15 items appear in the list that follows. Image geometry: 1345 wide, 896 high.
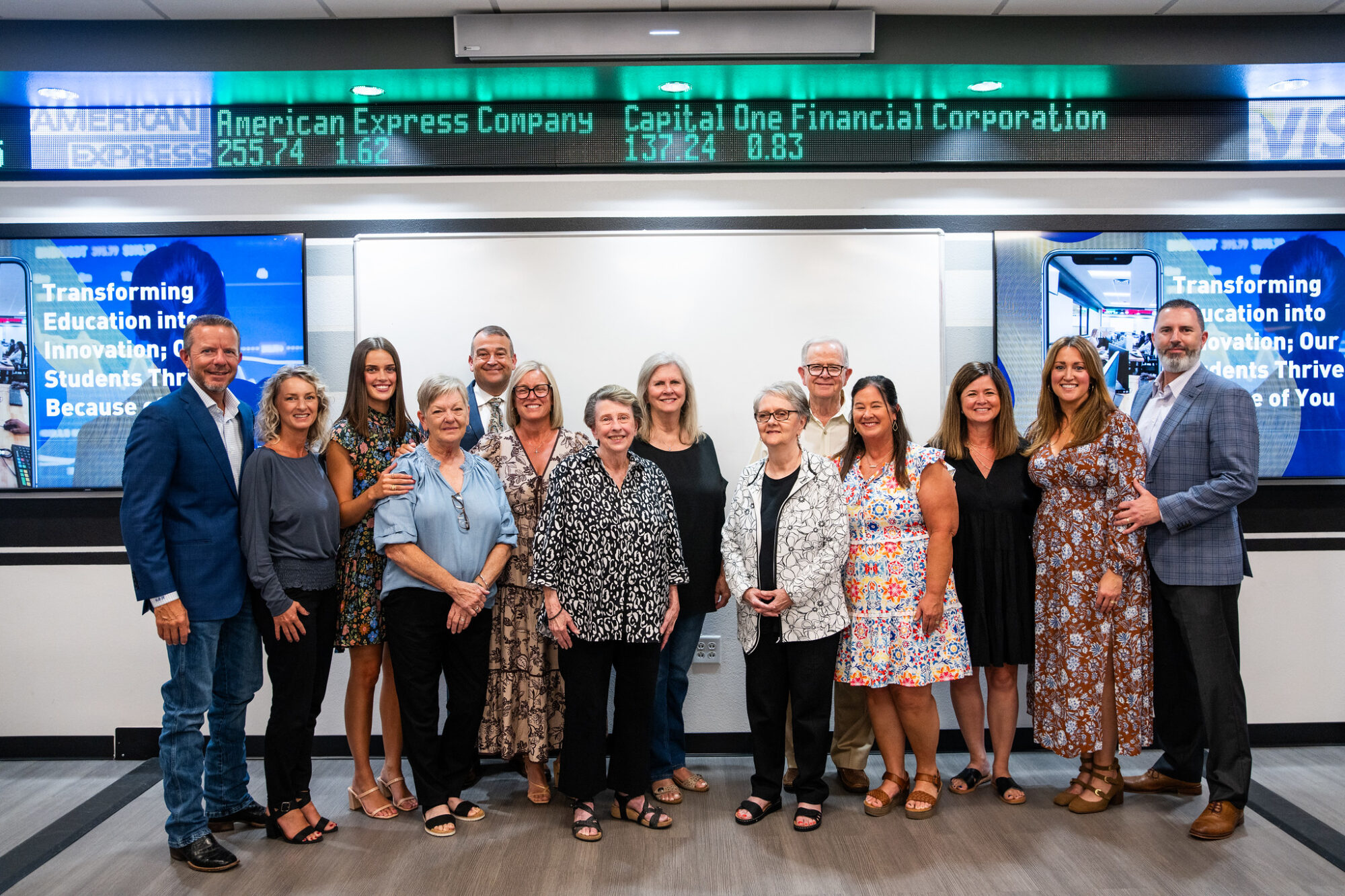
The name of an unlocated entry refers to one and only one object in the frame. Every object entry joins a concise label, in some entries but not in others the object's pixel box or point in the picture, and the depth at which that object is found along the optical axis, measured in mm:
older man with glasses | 3383
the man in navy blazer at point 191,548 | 2727
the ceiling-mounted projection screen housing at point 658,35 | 3340
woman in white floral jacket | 2969
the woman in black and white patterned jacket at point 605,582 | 2900
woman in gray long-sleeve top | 2842
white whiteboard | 3869
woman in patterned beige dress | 3164
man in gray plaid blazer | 3027
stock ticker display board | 3824
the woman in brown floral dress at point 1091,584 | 3080
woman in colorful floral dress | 3045
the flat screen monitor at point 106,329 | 3801
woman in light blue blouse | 2936
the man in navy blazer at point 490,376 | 3400
